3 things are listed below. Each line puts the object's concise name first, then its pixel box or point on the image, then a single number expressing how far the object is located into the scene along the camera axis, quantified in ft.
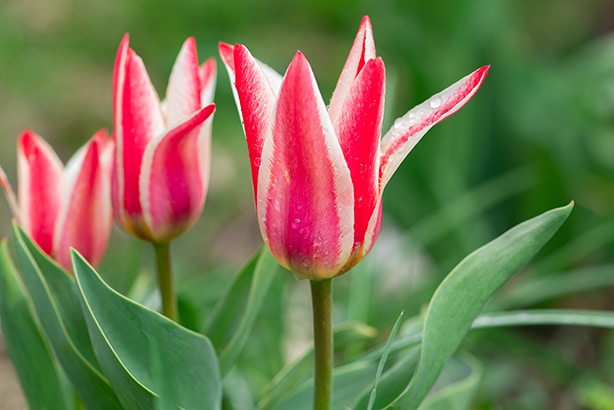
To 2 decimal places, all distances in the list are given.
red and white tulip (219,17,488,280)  1.52
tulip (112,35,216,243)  1.71
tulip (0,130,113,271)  1.80
